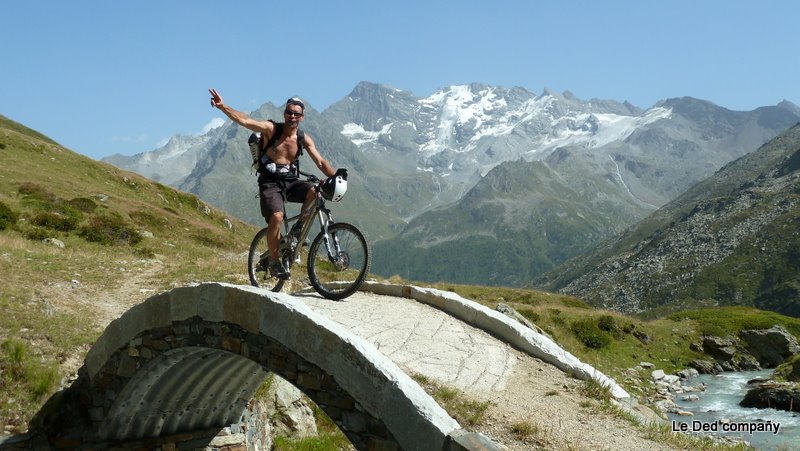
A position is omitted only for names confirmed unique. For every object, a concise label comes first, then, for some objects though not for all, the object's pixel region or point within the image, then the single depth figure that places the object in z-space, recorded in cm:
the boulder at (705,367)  4053
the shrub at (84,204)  3703
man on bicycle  1229
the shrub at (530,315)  3655
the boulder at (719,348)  4384
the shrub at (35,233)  2817
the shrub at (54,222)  3089
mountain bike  1227
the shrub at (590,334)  3703
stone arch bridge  852
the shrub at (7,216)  2908
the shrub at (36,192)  3691
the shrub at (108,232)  3067
